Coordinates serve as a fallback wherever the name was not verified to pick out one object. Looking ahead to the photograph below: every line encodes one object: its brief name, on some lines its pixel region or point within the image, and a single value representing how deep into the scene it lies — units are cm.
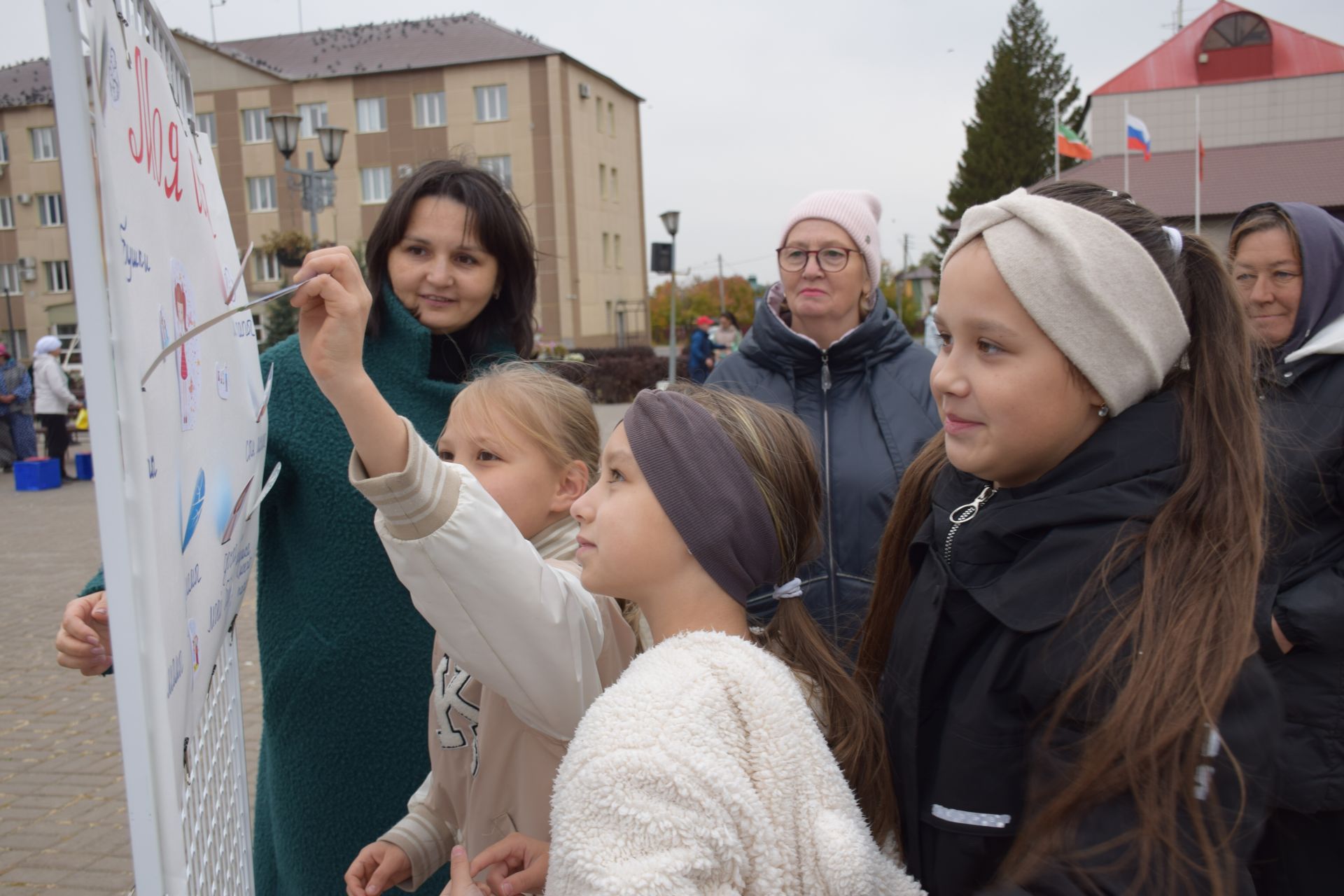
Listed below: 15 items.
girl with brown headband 118
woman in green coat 199
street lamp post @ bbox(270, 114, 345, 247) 1291
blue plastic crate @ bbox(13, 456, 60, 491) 1361
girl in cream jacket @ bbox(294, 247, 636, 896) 133
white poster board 80
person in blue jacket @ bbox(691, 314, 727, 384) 1664
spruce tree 4516
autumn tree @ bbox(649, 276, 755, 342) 5422
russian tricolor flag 1955
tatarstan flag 2161
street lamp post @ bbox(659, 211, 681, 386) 2236
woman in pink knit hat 282
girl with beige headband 108
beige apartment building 3847
